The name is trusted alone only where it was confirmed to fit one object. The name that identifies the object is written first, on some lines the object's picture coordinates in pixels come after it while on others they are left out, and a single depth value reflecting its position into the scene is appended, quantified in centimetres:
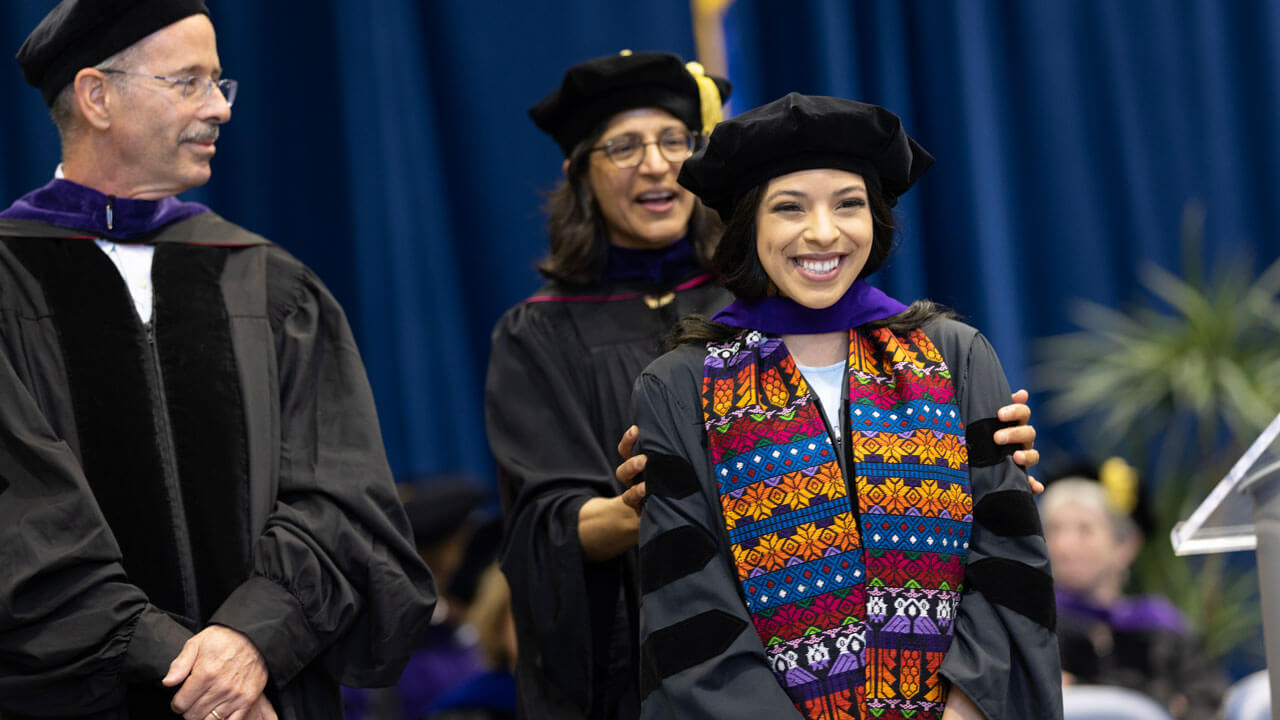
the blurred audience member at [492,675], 852
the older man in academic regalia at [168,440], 501
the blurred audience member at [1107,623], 1014
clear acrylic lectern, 484
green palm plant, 1341
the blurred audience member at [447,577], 1046
